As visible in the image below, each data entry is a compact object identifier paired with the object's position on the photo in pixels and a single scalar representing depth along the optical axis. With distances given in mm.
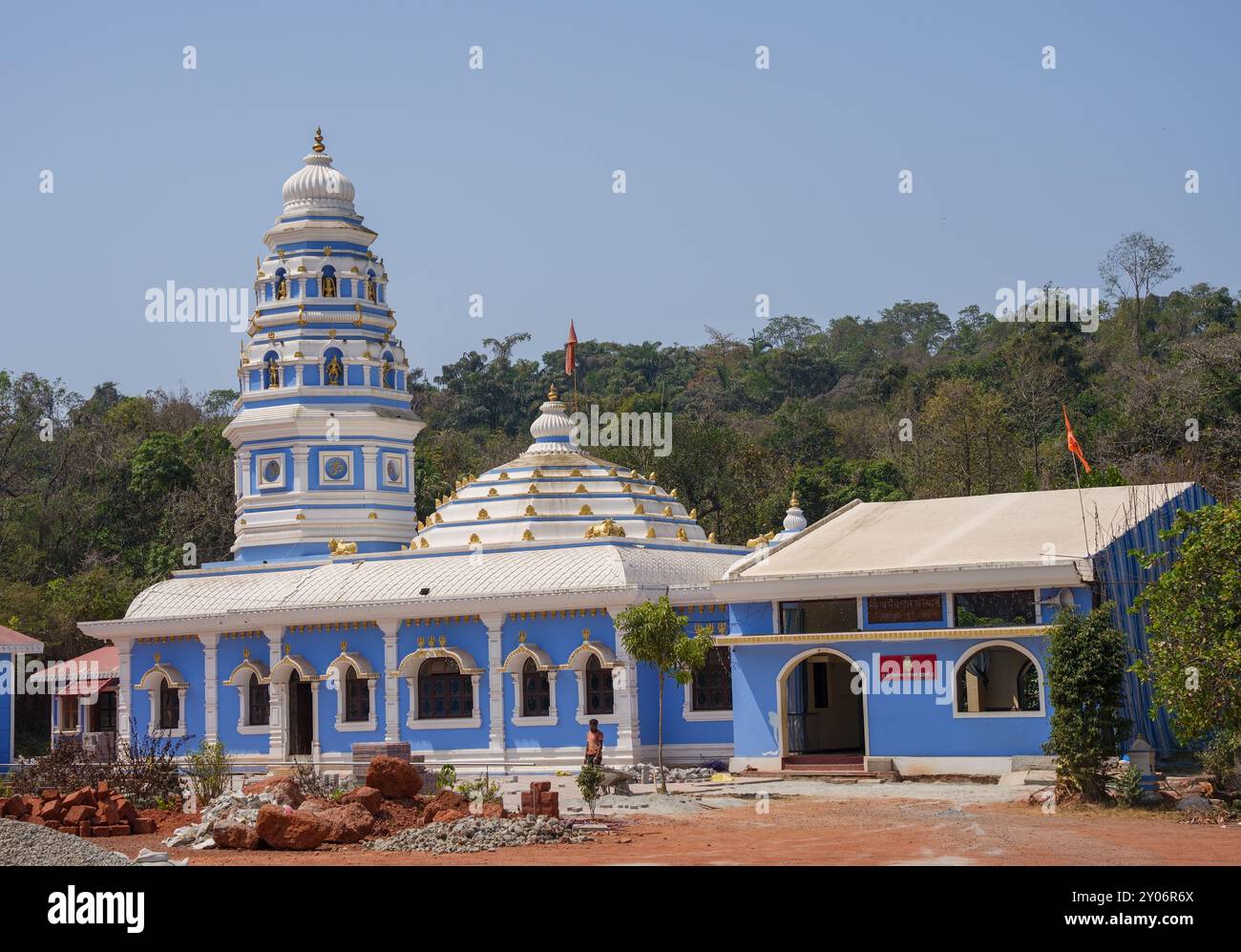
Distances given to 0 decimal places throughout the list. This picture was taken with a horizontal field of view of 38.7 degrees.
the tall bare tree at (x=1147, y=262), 79312
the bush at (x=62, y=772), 27188
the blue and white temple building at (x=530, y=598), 28984
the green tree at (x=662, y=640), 28438
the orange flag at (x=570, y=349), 43184
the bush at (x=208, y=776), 25641
